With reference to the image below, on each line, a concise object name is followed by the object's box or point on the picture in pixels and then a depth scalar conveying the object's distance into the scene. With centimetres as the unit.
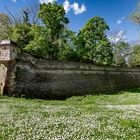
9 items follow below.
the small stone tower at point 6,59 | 882
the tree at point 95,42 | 1755
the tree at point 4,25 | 2177
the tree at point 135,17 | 1888
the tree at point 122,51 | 2744
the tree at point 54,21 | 1500
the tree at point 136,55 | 2078
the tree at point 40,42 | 1462
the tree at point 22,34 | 1720
